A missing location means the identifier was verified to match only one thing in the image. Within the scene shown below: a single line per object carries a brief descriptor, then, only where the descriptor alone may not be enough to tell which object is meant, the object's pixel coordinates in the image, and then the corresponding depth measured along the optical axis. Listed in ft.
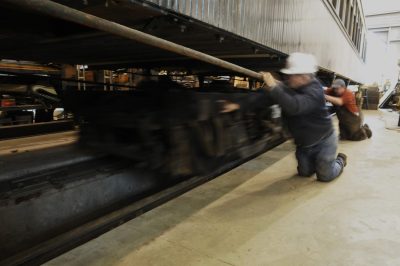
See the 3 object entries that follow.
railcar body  4.51
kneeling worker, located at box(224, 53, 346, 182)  7.54
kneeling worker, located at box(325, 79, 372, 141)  14.30
